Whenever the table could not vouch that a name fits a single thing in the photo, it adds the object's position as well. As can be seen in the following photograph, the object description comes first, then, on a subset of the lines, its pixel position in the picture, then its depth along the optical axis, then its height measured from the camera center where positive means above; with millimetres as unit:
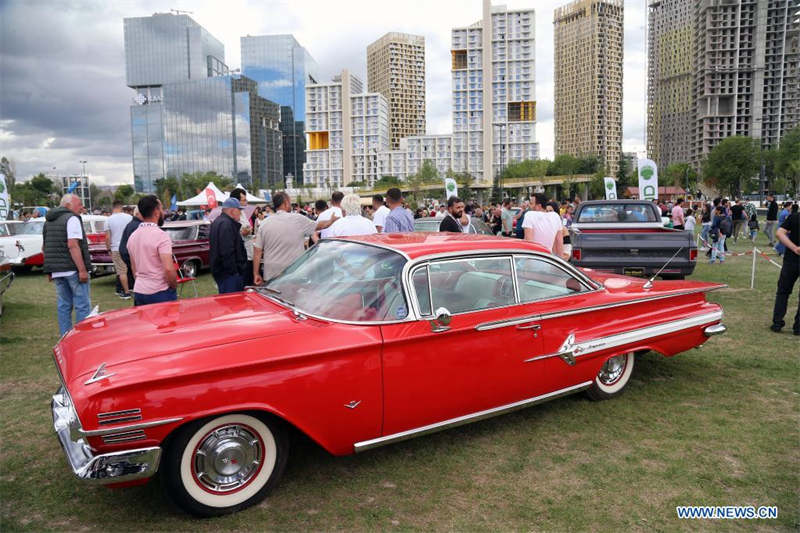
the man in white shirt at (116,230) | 9492 -97
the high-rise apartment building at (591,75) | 141250 +41363
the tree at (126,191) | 108000 +7408
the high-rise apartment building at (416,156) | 124500 +16791
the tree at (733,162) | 78625 +8610
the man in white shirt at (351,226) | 6475 -54
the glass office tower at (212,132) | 125062 +23325
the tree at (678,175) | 108838 +9357
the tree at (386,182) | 110250 +8887
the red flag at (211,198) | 16220 +831
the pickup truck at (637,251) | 8641 -574
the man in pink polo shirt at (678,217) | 17491 +25
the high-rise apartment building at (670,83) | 143500 +39975
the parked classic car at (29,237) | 13016 -284
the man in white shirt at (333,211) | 7986 +180
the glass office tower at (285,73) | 159500 +47910
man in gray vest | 5746 -321
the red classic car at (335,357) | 2557 -815
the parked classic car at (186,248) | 12305 -599
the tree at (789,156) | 67750 +8333
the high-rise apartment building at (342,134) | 130375 +23295
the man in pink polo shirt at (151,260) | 4793 -339
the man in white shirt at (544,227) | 7125 -109
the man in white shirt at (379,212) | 8949 +175
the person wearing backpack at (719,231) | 13969 -388
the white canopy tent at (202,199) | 17581 +977
